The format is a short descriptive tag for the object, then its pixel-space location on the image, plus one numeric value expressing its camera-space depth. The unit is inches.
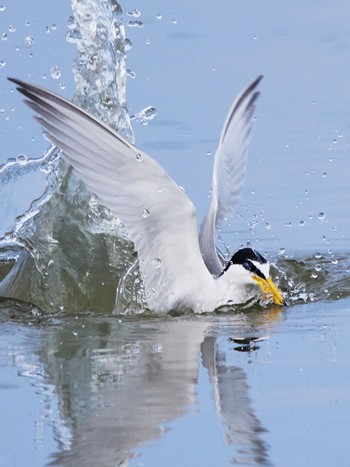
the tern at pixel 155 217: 319.6
